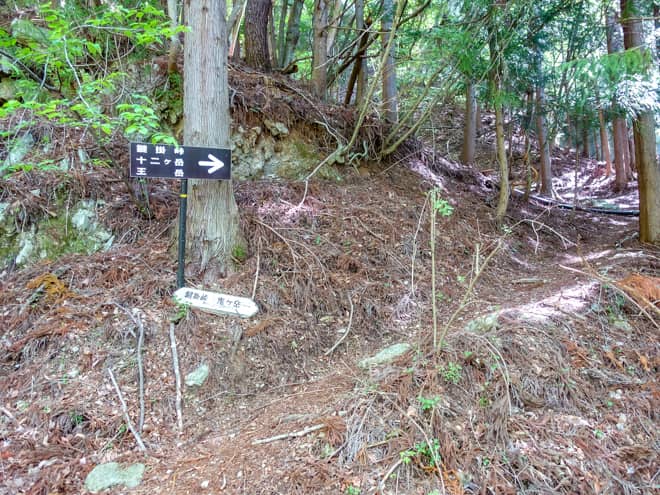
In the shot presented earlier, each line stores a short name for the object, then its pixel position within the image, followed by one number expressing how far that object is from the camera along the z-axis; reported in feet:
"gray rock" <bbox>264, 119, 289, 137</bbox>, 21.66
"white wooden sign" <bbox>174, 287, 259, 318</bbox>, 13.55
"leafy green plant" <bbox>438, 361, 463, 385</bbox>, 10.59
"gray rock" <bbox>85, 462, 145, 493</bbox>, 9.14
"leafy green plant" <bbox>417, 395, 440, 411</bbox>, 9.73
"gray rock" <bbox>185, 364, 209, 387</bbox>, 11.83
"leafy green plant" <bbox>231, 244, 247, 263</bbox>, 15.35
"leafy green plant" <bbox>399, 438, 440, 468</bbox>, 8.84
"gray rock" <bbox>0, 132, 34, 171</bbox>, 16.84
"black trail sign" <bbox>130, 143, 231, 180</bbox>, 12.45
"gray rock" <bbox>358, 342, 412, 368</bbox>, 12.80
